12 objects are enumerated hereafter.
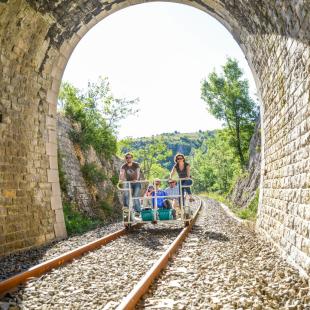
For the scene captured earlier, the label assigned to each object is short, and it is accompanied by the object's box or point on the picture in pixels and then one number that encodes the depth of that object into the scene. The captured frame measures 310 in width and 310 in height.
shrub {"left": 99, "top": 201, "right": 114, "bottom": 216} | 15.11
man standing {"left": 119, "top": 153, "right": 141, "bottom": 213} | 9.94
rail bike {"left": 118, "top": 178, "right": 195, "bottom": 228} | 9.38
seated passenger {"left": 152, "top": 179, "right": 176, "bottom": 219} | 9.50
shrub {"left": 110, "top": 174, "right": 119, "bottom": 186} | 18.54
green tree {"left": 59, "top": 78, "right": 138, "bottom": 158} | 16.02
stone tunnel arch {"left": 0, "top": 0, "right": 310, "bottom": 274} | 4.73
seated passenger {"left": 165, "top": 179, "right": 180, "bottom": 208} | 9.66
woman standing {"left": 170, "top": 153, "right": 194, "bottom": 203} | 9.72
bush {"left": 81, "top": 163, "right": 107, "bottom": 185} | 15.12
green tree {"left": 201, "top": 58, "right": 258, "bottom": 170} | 32.22
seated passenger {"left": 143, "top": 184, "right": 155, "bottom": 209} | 9.74
